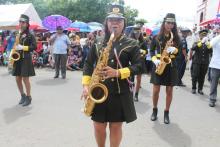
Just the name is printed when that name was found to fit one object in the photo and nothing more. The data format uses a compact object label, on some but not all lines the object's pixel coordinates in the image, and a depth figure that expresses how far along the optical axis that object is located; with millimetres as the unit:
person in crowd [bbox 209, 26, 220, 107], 7621
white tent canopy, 19781
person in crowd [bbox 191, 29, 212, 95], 9406
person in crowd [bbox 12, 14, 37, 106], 7020
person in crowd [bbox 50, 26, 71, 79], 11562
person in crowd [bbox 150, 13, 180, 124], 5875
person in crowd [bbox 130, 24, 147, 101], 8070
